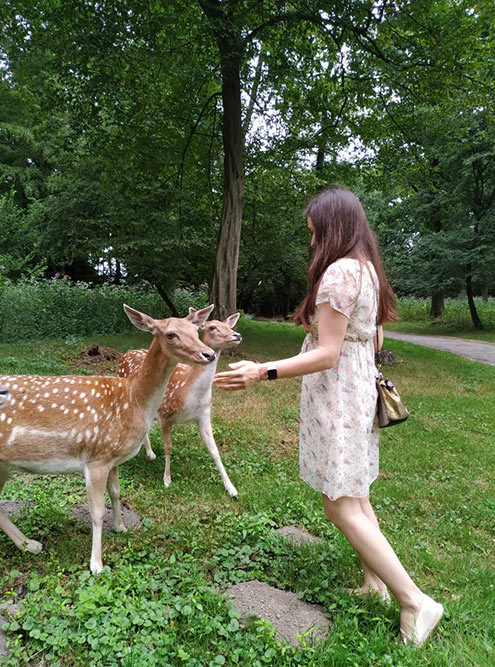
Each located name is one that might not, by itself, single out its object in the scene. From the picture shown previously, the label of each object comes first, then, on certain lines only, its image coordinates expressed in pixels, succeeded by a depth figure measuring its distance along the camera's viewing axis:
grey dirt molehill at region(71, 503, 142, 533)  3.24
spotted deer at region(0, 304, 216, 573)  2.65
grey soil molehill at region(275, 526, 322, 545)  3.12
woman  2.03
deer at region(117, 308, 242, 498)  3.93
